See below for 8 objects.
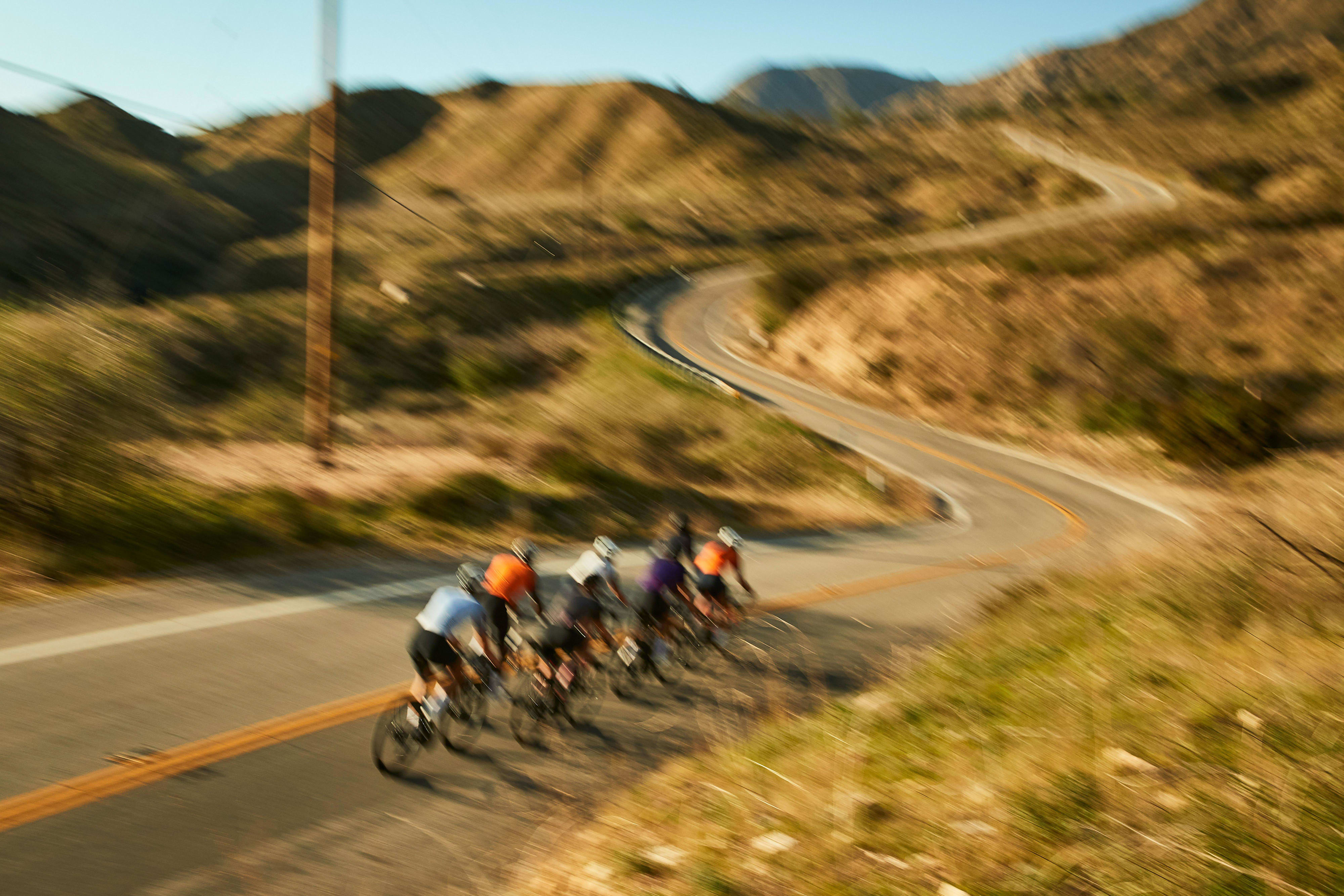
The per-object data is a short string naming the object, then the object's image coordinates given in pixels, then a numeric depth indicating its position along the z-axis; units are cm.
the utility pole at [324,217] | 1548
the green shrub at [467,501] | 1591
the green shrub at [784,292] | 4594
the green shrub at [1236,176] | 6850
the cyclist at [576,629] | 793
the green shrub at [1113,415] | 3303
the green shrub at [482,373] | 3494
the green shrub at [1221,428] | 3058
